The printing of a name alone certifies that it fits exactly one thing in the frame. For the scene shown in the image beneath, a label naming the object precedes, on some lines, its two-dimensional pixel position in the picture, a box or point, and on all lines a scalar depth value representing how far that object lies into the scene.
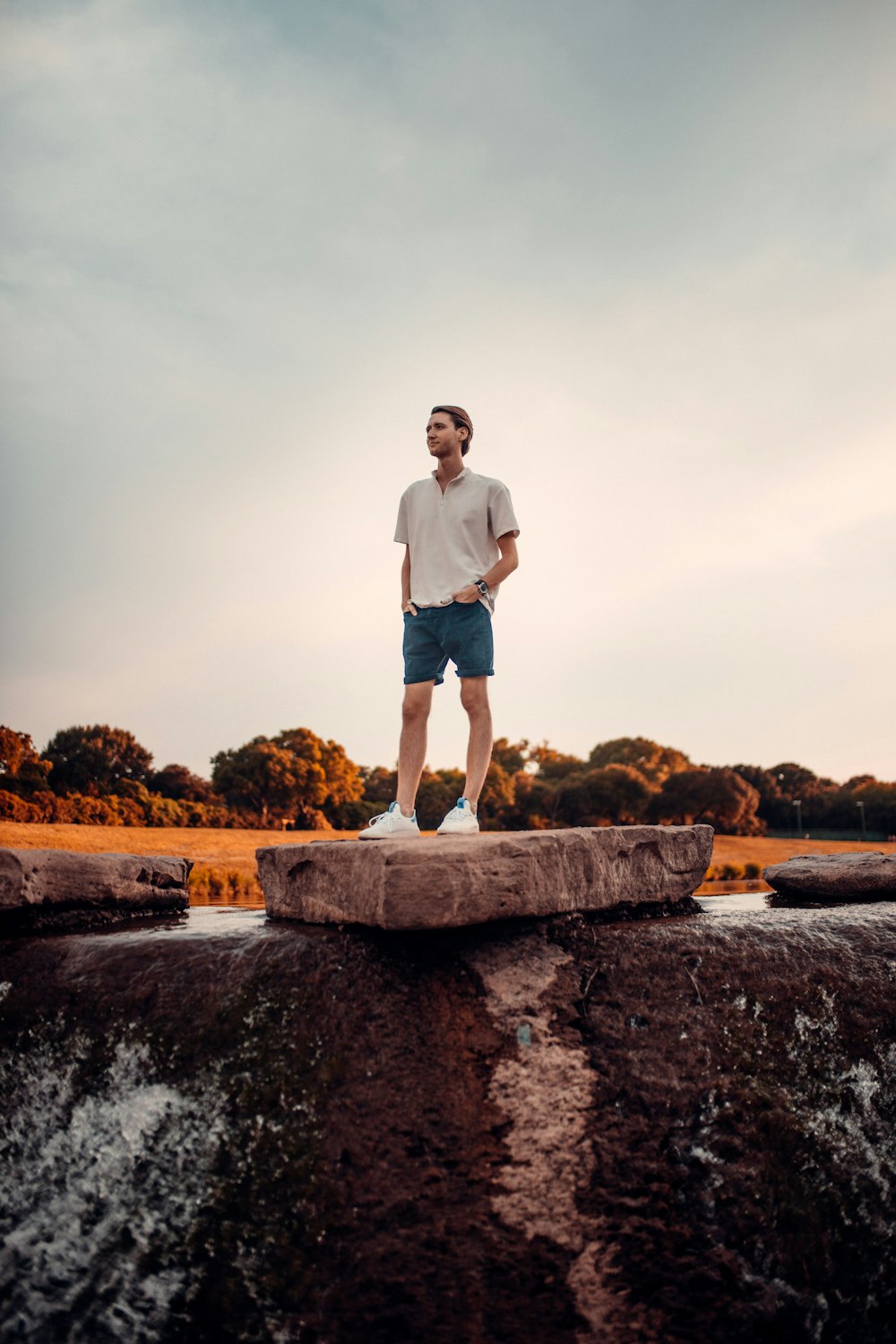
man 4.70
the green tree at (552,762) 44.62
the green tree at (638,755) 47.13
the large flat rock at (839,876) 5.02
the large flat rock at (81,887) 3.77
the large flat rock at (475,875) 2.98
